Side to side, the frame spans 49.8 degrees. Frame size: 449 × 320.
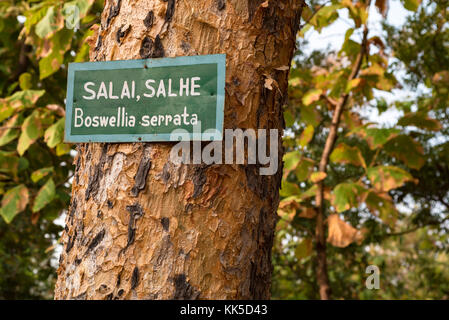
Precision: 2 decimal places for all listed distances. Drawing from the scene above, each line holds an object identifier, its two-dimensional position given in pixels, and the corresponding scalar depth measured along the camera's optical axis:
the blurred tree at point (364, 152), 2.77
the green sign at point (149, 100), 1.00
